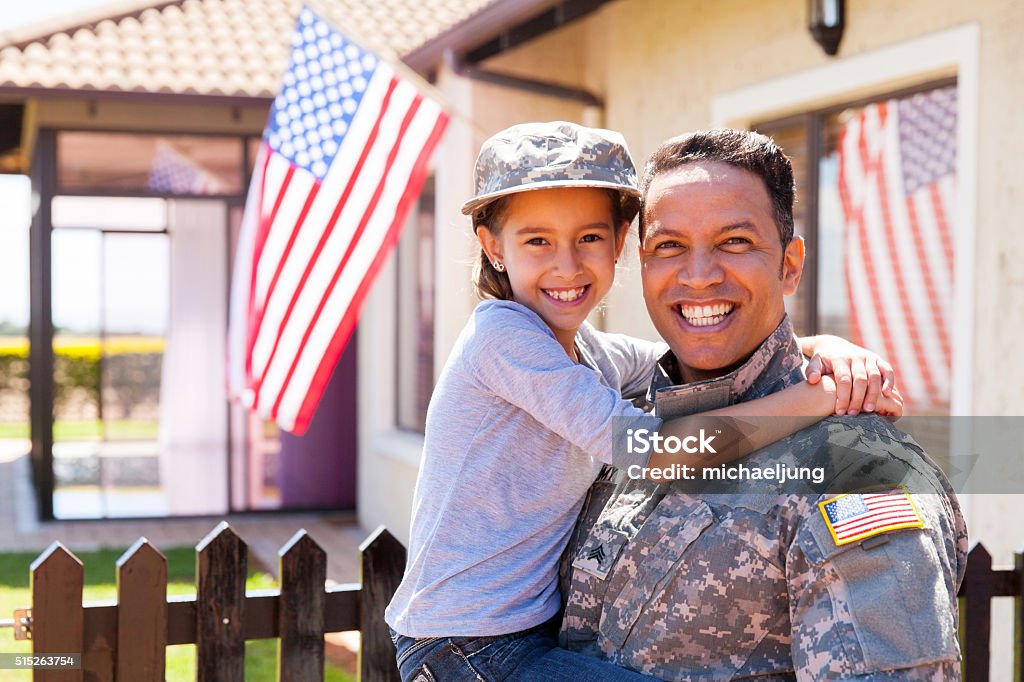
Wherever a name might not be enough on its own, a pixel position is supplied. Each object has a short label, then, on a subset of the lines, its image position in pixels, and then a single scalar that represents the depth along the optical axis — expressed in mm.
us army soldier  1543
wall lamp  4879
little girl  2123
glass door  10344
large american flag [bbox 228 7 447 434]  4691
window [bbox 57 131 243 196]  10031
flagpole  4762
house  4285
